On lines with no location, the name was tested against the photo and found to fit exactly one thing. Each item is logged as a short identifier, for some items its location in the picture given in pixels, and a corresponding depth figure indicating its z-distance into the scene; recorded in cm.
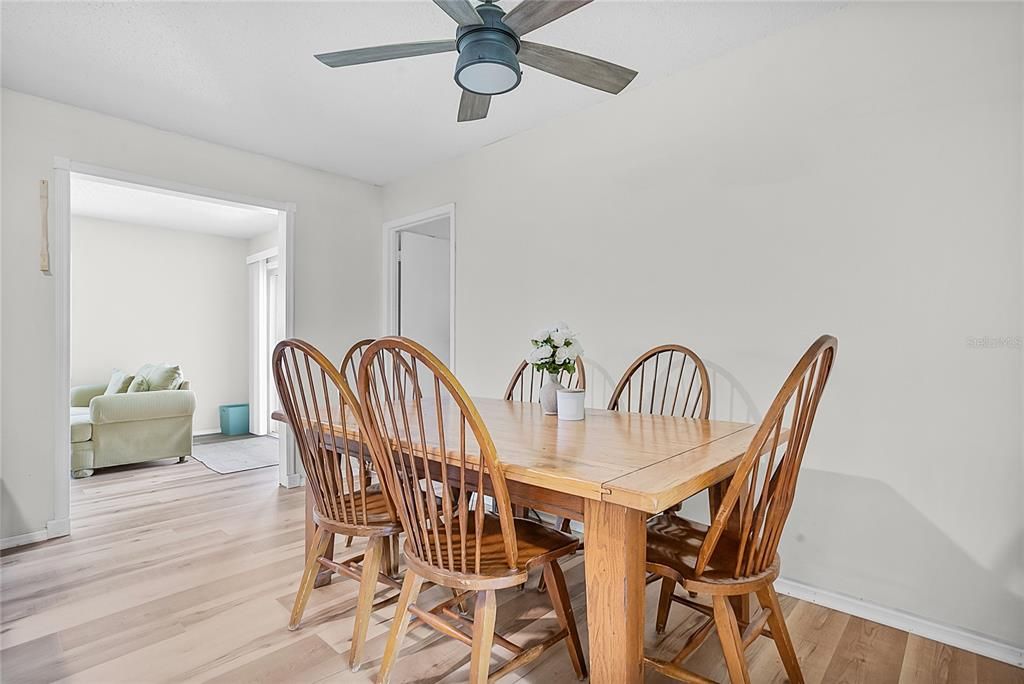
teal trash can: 614
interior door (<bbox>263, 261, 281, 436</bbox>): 623
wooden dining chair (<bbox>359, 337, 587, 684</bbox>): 134
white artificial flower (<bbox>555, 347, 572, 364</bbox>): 198
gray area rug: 464
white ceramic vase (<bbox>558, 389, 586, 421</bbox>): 202
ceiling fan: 161
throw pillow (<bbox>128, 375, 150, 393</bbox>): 482
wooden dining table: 116
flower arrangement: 198
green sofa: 429
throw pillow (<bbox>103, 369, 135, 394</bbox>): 498
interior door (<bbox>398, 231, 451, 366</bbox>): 459
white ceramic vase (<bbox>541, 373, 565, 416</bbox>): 215
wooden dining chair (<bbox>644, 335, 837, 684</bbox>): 126
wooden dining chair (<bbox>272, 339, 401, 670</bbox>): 177
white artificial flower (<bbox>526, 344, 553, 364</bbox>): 197
